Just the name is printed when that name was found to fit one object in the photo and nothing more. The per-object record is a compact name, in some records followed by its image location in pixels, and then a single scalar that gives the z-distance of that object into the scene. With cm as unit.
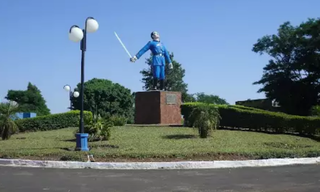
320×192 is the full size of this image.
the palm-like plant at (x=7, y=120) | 1744
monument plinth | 2125
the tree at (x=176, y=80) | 5441
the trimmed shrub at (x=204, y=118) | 1569
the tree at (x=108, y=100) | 5128
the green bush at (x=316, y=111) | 1955
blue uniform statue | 2166
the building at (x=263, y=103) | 4516
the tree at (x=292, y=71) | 4097
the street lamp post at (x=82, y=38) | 1258
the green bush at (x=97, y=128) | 1530
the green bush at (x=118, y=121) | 2225
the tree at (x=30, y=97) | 6919
